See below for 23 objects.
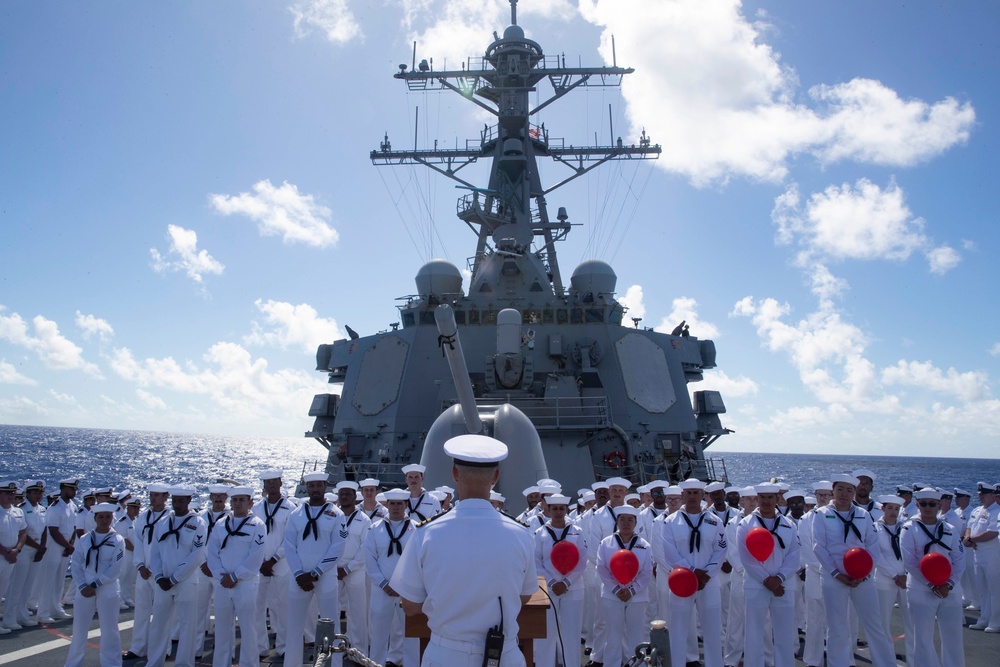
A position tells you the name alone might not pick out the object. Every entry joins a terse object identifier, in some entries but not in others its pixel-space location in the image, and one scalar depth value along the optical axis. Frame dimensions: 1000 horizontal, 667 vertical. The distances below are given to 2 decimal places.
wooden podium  2.20
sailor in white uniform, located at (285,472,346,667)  4.82
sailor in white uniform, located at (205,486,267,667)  4.78
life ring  10.52
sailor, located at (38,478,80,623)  6.83
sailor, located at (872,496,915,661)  5.50
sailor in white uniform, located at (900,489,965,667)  4.75
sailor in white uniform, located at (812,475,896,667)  4.70
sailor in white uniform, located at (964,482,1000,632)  6.87
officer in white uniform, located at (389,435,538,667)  1.99
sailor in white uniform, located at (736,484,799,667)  4.67
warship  10.52
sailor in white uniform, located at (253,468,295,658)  5.57
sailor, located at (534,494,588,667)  4.79
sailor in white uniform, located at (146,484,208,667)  4.89
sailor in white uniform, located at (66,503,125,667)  4.83
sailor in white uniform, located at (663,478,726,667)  4.75
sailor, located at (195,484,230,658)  5.54
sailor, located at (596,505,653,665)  4.83
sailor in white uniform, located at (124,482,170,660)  5.12
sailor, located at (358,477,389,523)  6.46
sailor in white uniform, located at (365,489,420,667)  4.93
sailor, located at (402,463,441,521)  5.55
